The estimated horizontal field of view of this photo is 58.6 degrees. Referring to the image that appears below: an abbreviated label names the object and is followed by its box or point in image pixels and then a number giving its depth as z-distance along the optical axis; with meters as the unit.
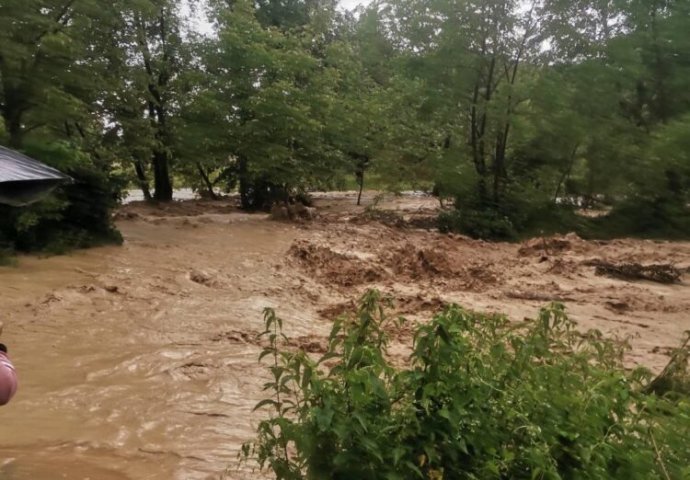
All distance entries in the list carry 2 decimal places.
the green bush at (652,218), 14.20
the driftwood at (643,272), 12.92
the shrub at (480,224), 21.06
